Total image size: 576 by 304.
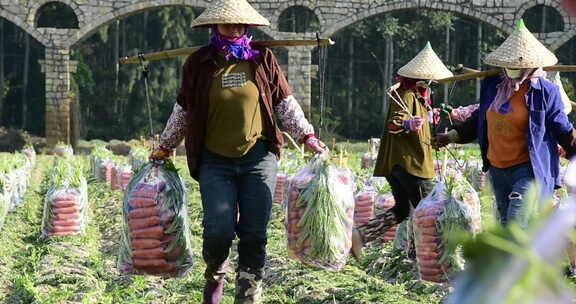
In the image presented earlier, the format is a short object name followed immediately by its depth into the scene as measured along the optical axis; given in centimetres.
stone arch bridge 4666
